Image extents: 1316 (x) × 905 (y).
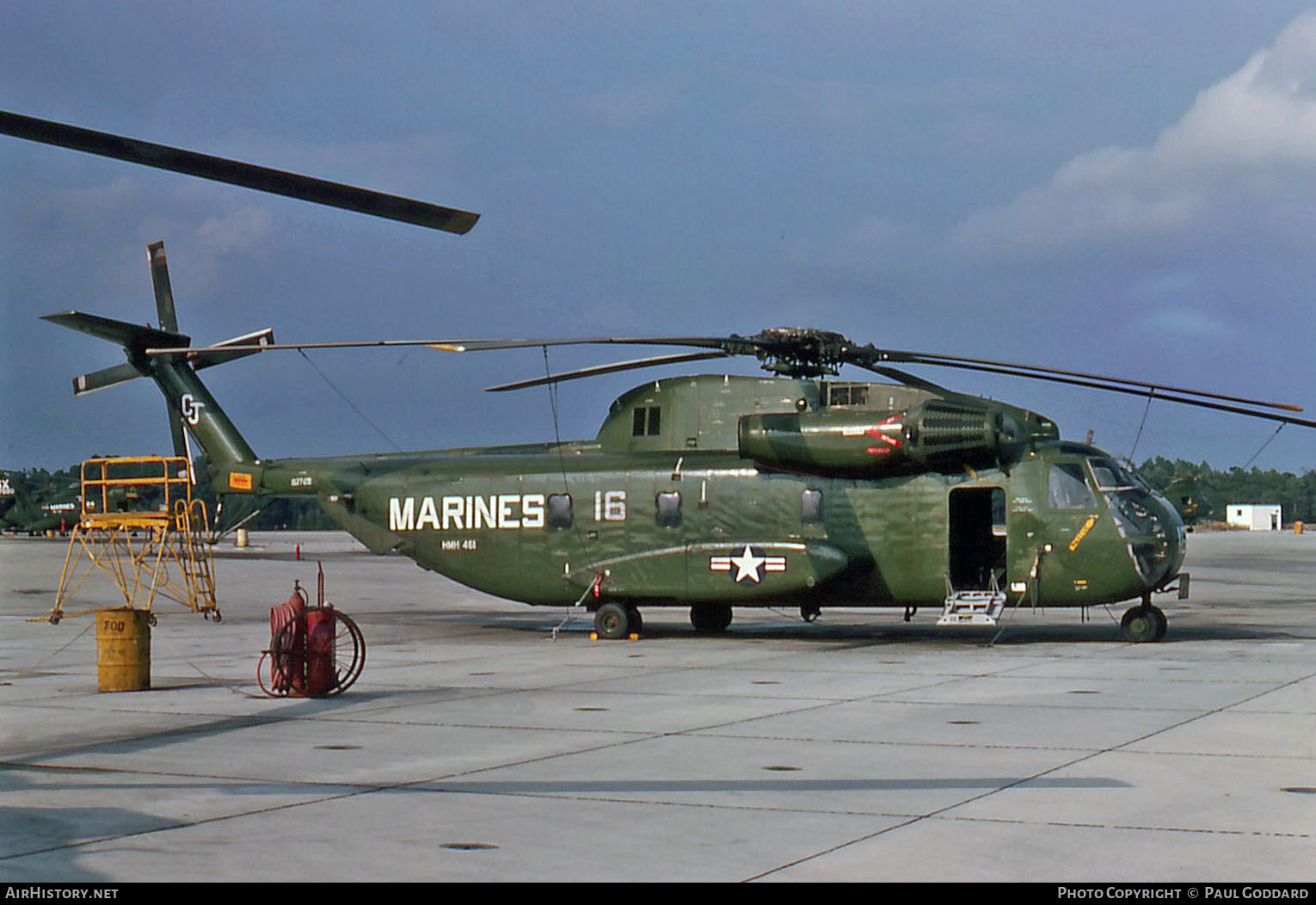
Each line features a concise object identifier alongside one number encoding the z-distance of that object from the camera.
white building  146.75
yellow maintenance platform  26.12
